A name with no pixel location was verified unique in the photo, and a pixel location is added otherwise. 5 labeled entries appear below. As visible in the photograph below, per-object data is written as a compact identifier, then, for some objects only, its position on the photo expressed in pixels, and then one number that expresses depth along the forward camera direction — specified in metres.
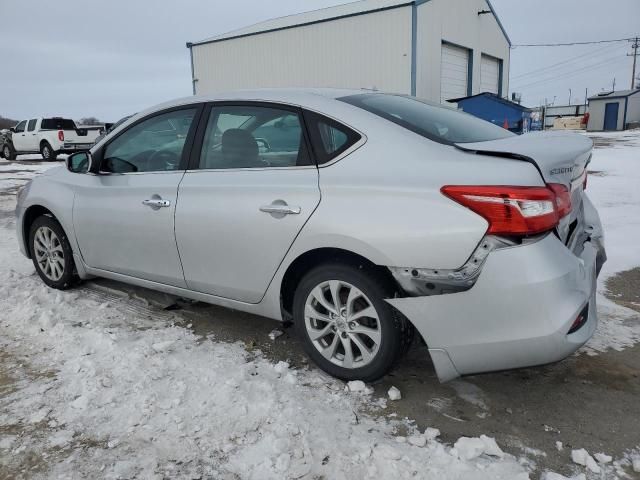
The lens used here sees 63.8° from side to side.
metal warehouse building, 17.83
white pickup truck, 20.27
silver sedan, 2.23
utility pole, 61.50
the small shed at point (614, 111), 38.59
